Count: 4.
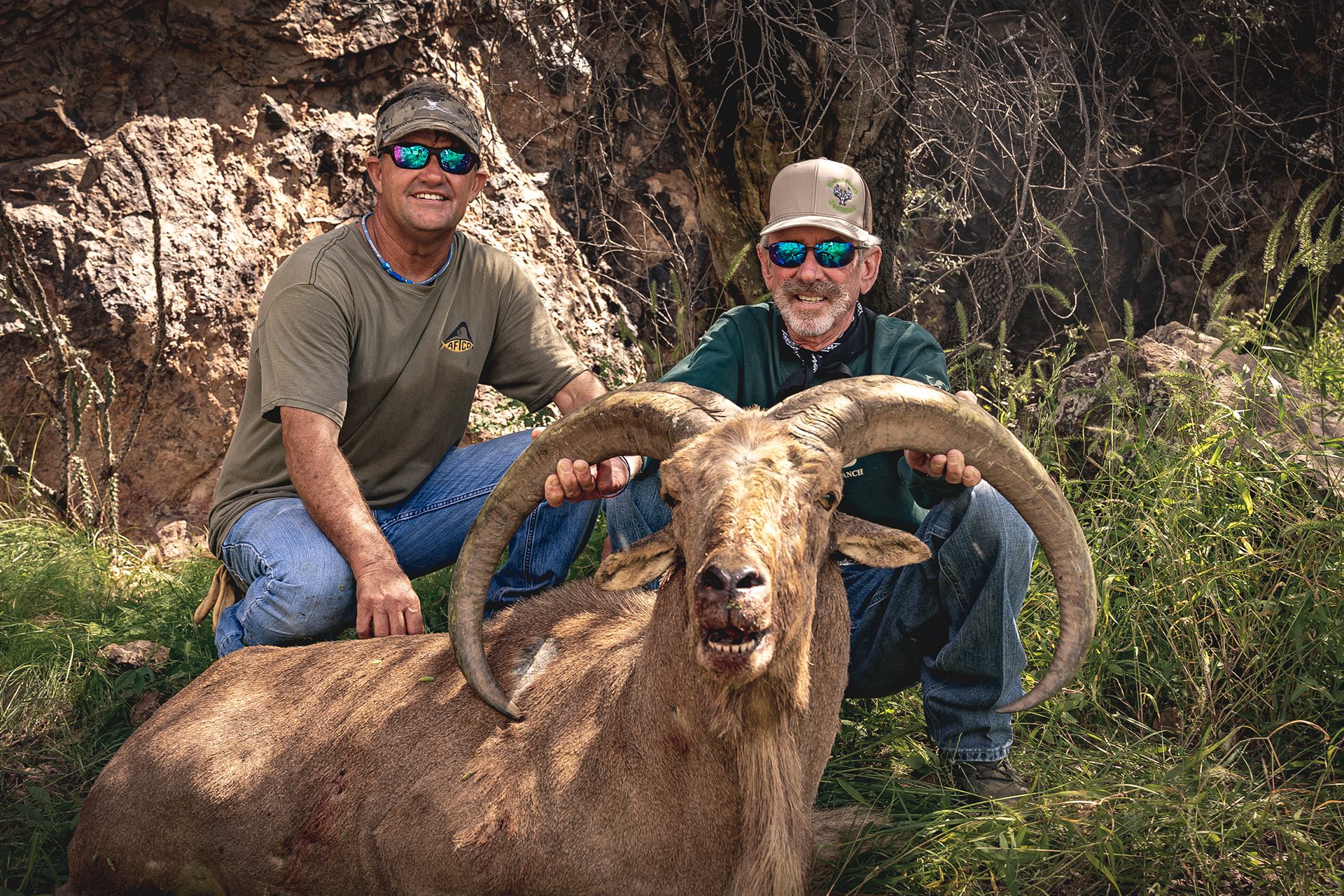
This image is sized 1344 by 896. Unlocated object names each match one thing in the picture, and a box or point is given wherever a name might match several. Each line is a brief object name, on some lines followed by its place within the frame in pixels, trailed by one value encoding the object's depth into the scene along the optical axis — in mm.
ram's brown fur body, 3178
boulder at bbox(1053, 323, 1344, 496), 4918
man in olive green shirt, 4570
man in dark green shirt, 3965
